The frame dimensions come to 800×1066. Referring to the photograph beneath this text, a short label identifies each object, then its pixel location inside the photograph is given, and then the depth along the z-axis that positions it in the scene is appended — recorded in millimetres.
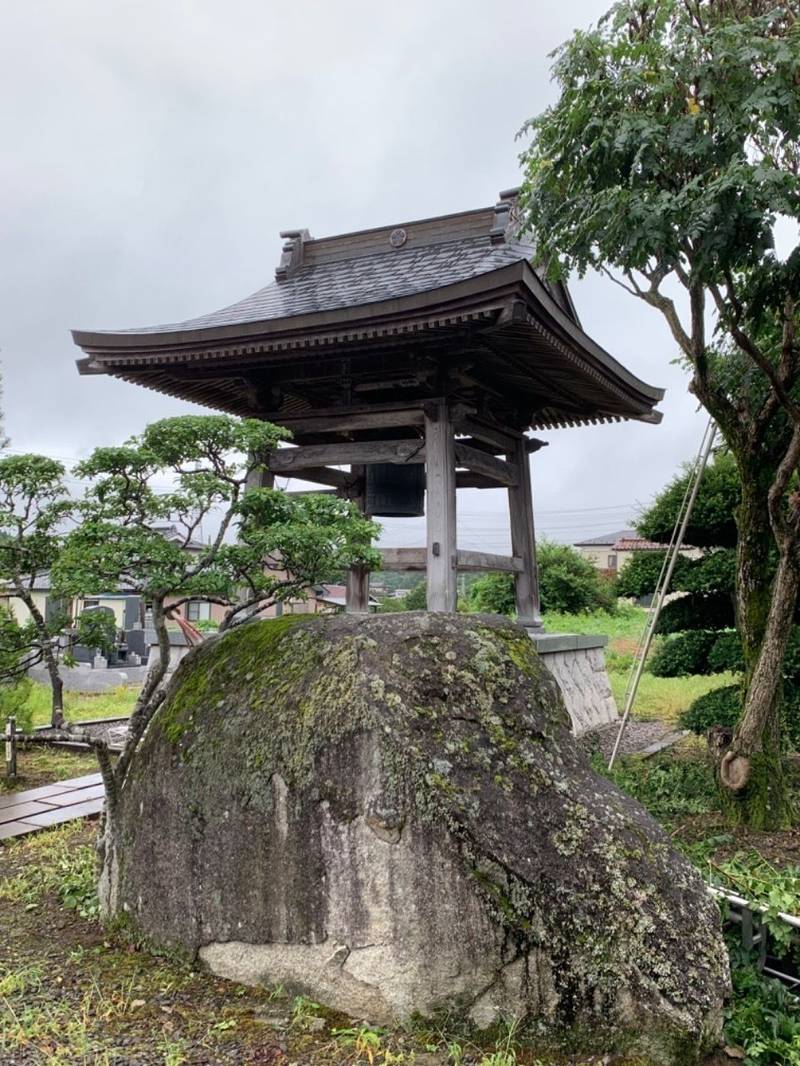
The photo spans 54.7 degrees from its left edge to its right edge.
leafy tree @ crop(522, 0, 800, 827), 4320
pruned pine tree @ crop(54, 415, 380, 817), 3705
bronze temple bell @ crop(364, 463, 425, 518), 8766
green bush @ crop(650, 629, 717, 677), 7527
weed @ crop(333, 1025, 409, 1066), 2646
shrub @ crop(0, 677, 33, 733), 8078
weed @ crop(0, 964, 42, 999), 3123
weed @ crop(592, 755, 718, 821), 5898
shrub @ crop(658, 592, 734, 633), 7684
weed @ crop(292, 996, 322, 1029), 2908
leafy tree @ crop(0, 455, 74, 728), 4301
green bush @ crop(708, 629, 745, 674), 7211
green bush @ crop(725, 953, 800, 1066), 2875
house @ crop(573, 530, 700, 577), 44200
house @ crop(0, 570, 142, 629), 19297
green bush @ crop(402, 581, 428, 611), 20844
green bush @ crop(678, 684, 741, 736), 6759
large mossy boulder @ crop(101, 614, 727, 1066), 2801
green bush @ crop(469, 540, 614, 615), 18234
